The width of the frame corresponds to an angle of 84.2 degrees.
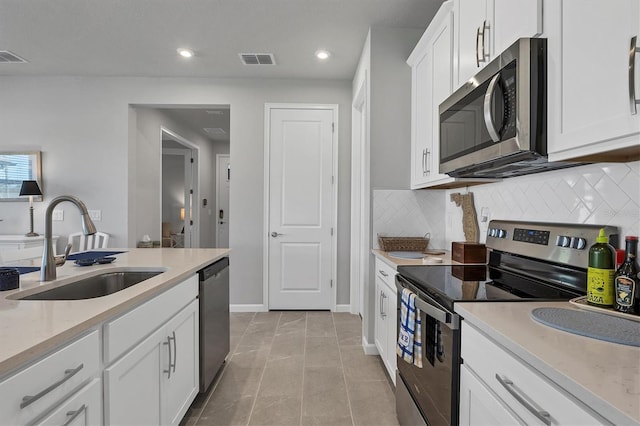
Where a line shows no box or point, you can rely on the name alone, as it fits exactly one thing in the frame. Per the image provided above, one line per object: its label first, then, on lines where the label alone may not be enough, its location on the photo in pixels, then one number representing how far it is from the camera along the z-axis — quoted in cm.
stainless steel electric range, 125
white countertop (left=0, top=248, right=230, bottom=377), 81
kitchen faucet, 145
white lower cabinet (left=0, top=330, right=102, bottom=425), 76
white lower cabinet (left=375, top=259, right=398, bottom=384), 218
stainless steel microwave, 122
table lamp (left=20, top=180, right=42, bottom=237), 375
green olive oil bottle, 112
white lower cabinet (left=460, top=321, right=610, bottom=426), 71
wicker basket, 264
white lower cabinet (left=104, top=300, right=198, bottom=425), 119
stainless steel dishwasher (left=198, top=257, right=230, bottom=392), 211
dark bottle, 105
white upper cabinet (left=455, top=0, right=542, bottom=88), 127
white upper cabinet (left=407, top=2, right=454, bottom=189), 207
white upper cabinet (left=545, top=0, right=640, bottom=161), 90
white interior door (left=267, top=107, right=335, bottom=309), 400
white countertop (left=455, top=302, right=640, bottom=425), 60
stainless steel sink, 152
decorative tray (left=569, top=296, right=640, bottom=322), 102
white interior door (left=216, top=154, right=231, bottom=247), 706
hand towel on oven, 151
